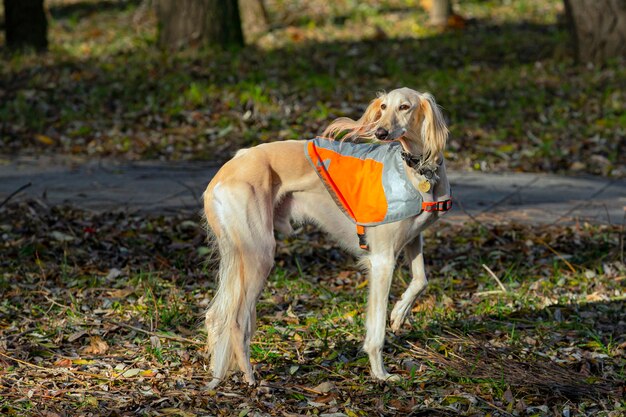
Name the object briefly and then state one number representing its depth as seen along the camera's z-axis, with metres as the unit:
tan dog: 9.09
